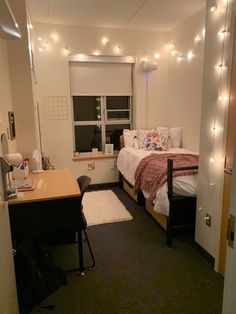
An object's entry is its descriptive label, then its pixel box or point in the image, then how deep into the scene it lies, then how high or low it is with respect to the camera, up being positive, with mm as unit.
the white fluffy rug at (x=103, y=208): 3201 -1303
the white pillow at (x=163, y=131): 4217 -238
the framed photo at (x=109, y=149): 4570 -574
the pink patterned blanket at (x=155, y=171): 2672 -613
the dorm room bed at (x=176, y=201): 2491 -882
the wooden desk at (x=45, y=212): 1907 -744
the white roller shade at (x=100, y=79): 4238 +704
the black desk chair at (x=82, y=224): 2082 -895
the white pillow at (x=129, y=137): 4289 -335
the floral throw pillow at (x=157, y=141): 4012 -389
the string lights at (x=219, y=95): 1940 +178
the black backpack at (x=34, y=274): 1736 -1154
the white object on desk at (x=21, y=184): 2156 -575
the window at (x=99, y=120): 4465 -30
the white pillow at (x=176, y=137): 4199 -340
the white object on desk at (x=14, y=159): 2209 -357
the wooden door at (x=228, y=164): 1858 -374
